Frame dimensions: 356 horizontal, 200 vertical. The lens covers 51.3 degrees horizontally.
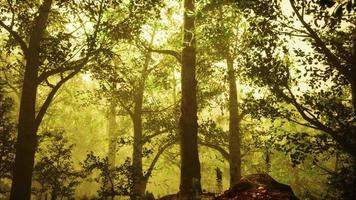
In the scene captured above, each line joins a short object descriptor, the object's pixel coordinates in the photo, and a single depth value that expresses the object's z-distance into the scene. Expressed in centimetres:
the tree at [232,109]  1715
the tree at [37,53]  1124
